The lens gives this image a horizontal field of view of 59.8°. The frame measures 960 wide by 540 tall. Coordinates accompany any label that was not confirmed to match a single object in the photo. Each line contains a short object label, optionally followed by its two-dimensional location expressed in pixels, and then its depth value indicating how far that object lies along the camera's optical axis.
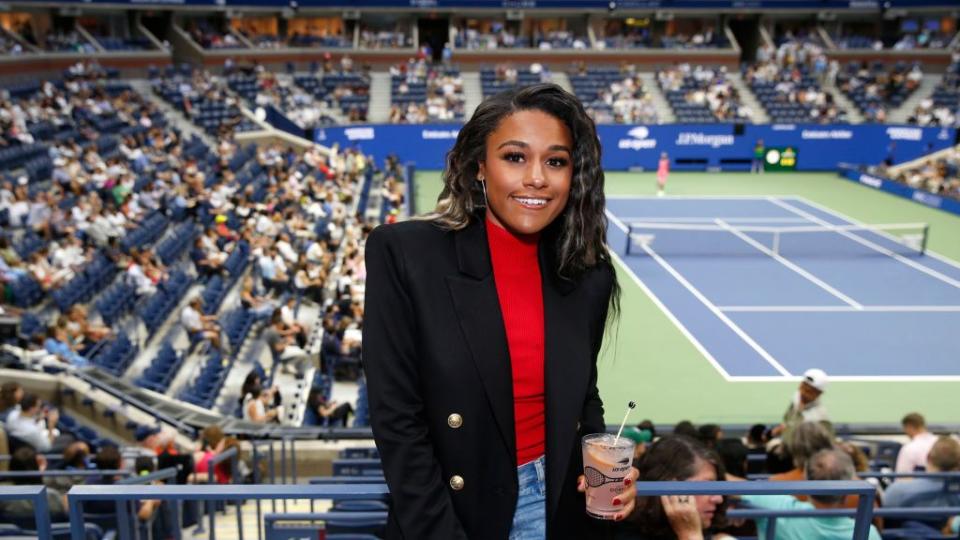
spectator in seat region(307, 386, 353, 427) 10.33
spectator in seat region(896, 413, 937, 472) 7.46
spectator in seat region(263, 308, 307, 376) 12.37
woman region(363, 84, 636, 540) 2.39
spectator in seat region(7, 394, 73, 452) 7.88
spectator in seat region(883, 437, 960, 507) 6.00
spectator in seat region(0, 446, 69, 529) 5.69
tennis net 20.92
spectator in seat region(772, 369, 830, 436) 8.11
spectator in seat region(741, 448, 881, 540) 4.09
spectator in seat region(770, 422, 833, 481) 5.60
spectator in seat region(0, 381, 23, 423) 8.21
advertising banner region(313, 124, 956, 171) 33.16
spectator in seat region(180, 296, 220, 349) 12.19
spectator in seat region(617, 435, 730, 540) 2.94
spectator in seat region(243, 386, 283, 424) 10.05
